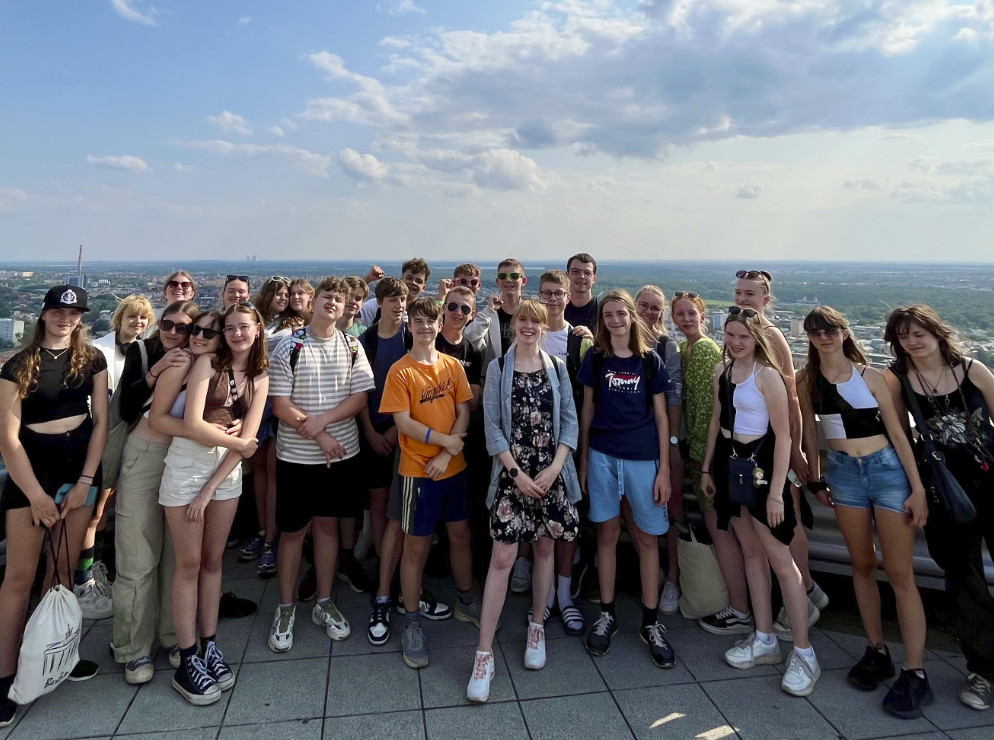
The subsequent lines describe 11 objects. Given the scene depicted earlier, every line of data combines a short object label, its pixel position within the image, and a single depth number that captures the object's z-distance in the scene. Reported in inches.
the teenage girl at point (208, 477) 119.6
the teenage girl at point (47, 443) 114.1
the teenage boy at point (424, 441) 133.7
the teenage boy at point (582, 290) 181.3
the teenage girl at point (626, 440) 138.0
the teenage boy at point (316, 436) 138.4
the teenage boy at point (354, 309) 182.7
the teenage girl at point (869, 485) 120.3
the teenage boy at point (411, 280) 198.7
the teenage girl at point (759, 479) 125.3
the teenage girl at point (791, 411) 131.8
